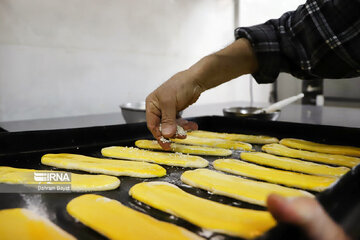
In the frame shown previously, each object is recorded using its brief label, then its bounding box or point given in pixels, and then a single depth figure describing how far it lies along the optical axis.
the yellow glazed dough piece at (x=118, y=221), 0.27
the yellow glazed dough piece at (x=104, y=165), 0.40
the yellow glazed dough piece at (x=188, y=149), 0.49
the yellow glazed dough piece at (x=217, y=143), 0.52
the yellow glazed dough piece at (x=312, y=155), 0.45
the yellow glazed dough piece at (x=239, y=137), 0.55
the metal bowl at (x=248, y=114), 0.66
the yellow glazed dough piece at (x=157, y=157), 0.44
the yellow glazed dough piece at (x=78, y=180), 0.36
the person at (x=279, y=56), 0.44
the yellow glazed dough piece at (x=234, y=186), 0.34
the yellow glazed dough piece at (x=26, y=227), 0.27
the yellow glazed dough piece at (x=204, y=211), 0.28
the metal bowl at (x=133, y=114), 0.65
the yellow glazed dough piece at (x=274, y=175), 0.36
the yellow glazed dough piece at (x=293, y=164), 0.40
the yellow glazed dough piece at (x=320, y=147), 0.48
